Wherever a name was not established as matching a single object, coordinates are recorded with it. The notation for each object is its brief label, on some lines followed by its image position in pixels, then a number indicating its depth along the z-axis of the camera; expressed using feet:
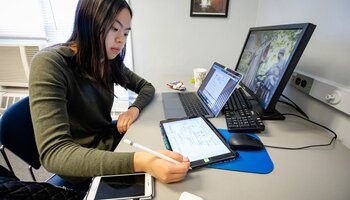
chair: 2.33
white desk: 1.53
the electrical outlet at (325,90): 2.25
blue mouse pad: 1.79
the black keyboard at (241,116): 2.40
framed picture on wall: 5.15
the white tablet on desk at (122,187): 1.47
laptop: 2.80
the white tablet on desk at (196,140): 1.90
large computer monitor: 2.16
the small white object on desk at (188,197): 1.47
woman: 1.68
